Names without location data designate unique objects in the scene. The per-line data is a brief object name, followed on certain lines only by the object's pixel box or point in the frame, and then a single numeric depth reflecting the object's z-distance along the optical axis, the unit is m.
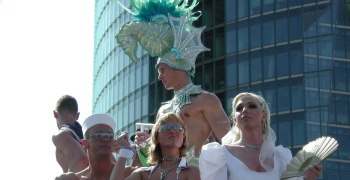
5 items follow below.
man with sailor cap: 9.48
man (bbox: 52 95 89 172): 10.79
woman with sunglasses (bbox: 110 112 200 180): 9.02
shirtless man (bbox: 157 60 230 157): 10.48
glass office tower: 44.59
